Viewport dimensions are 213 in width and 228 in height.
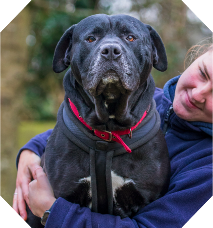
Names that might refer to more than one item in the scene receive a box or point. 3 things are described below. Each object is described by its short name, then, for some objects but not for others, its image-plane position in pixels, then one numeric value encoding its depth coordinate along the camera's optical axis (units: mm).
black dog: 1689
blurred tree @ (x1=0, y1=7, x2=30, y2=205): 3670
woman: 1489
